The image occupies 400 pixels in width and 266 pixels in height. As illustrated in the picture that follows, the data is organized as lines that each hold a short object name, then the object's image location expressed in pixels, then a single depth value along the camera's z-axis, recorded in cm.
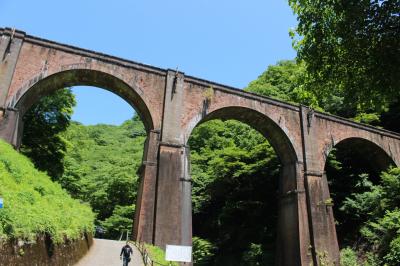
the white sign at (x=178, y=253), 885
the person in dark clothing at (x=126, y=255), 1050
